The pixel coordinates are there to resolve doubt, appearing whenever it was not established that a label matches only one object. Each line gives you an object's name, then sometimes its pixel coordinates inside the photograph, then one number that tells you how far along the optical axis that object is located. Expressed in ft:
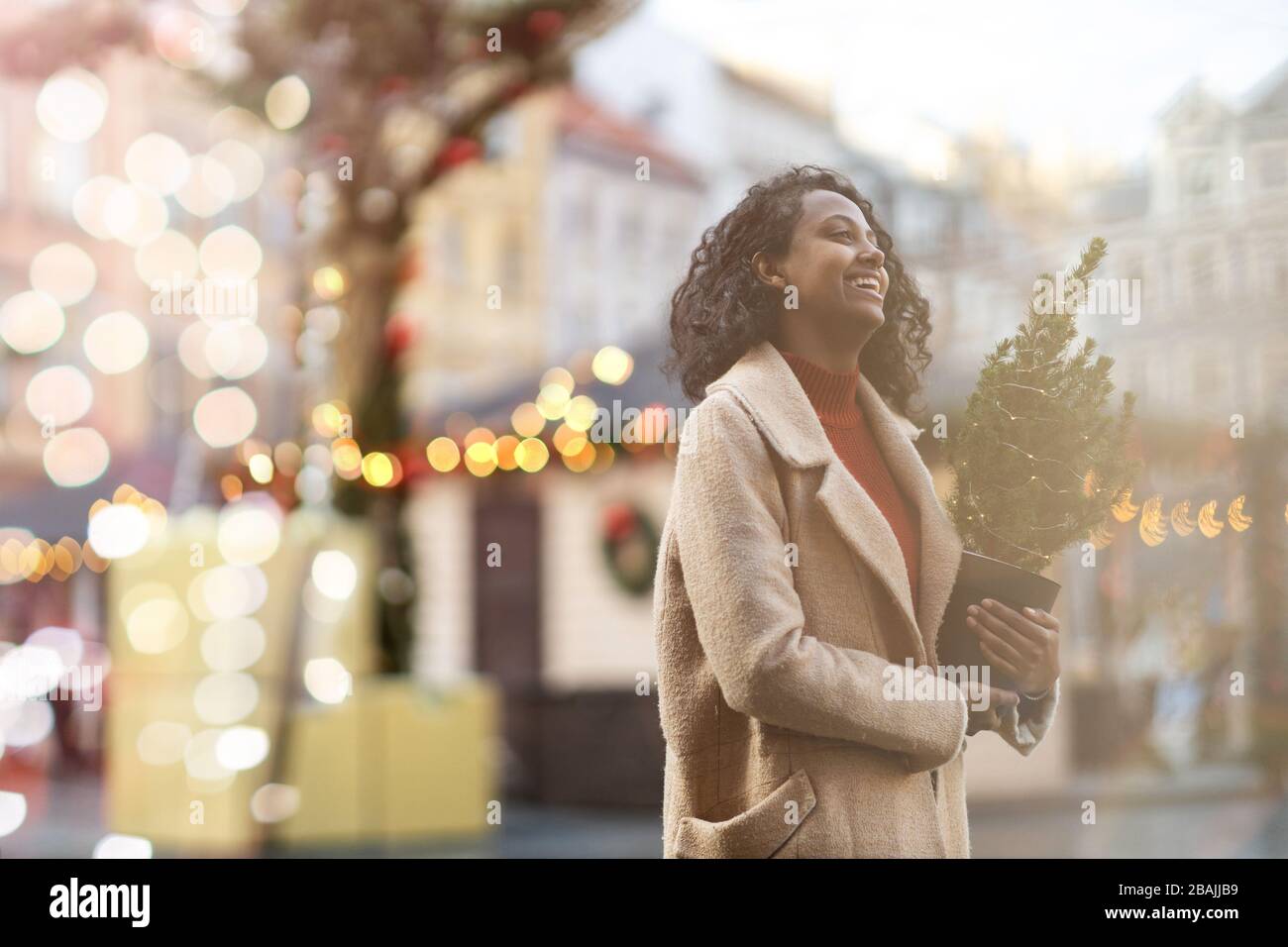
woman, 5.06
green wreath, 22.45
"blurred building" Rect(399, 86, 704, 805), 21.77
